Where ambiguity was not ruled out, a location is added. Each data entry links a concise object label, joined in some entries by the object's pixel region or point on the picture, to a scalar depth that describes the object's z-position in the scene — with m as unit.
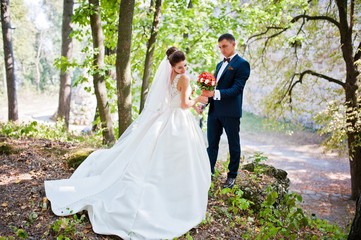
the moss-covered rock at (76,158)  5.57
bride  3.79
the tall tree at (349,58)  10.91
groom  4.85
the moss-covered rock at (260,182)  5.23
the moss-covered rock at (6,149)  5.97
